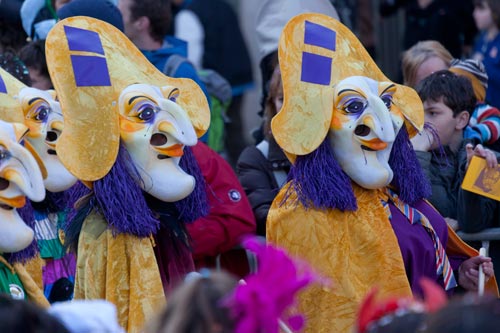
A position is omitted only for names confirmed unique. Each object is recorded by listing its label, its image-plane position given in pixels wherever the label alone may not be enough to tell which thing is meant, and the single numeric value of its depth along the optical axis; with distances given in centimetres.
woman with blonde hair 1256
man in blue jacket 1256
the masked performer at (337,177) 947
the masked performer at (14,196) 866
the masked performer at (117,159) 921
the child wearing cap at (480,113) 1199
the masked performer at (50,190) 999
